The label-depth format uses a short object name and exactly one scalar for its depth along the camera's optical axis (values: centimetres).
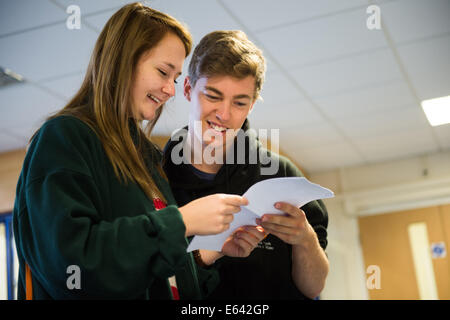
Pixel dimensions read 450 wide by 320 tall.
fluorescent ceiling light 466
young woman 86
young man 151
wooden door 625
